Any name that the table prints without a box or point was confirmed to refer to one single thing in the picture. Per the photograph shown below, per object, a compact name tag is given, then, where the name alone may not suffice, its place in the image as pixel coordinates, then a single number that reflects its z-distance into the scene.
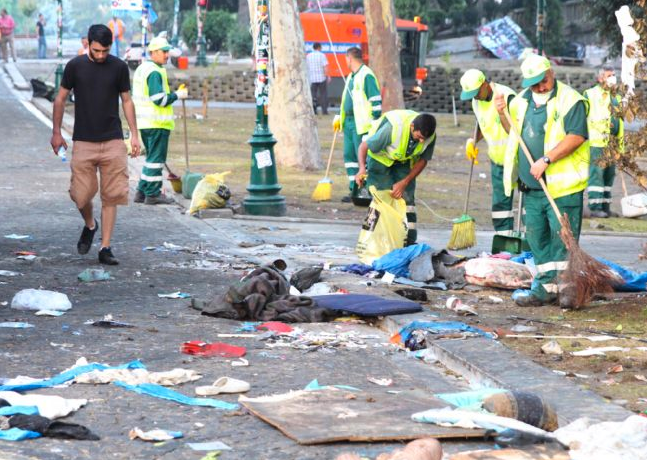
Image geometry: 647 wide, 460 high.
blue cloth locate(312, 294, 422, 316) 17.08
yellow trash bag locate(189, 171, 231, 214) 28.62
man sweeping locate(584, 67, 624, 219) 31.06
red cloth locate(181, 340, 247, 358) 14.67
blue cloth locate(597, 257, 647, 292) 19.69
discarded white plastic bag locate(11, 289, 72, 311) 17.17
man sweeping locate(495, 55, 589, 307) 18.02
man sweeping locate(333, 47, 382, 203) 31.66
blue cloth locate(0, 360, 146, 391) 12.63
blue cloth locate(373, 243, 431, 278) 20.55
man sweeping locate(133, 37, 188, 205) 29.58
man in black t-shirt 21.19
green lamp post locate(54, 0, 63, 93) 66.96
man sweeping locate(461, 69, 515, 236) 23.83
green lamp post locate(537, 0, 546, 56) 55.76
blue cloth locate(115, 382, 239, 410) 12.36
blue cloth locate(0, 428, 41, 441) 10.98
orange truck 72.75
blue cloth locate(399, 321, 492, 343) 15.76
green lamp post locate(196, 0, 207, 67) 96.87
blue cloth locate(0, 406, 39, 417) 11.64
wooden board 11.20
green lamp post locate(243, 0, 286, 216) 28.92
